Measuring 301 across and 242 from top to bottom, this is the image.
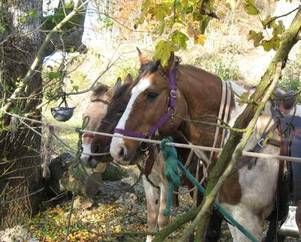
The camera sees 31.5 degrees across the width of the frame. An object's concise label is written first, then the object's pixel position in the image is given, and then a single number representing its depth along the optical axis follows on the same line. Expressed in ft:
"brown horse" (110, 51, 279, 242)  10.91
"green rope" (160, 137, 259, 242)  7.91
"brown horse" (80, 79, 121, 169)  16.25
